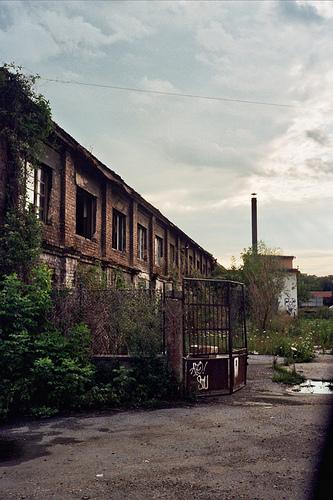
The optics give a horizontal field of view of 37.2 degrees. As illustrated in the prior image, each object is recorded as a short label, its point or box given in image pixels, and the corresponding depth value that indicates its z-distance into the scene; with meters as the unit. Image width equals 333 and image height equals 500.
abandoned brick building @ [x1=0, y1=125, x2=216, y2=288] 13.27
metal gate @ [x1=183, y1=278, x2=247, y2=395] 9.42
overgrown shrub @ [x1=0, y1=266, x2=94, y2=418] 8.30
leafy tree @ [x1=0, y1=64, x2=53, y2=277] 10.79
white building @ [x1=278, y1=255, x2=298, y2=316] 42.19
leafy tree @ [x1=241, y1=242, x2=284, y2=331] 25.41
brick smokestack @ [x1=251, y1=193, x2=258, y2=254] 48.28
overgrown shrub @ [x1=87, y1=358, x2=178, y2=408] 8.62
